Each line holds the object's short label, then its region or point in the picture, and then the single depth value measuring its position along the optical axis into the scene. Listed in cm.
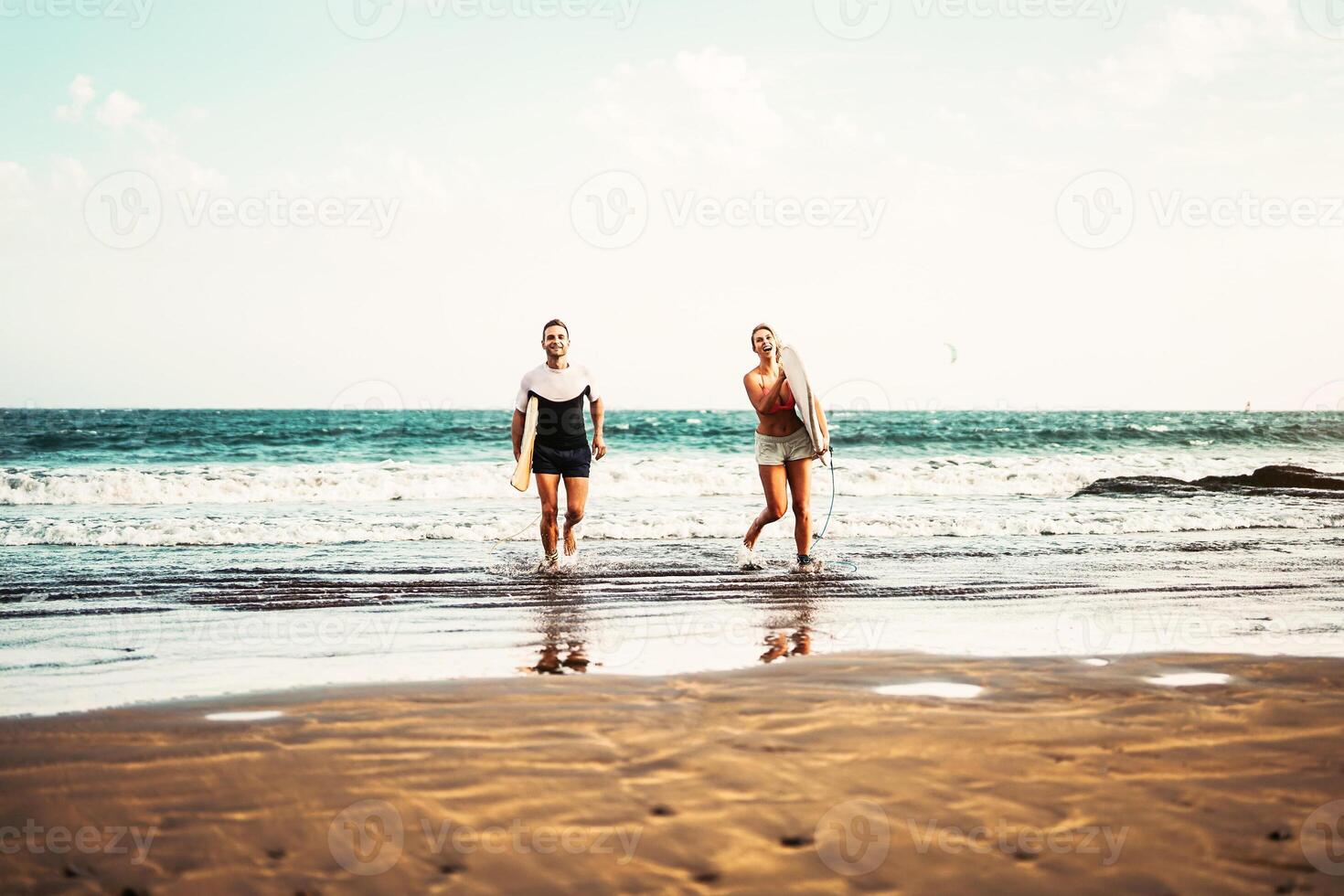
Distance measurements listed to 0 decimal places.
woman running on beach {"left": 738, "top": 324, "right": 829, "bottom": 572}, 784
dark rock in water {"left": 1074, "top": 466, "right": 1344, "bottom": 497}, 1686
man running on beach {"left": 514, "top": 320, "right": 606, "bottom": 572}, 789
